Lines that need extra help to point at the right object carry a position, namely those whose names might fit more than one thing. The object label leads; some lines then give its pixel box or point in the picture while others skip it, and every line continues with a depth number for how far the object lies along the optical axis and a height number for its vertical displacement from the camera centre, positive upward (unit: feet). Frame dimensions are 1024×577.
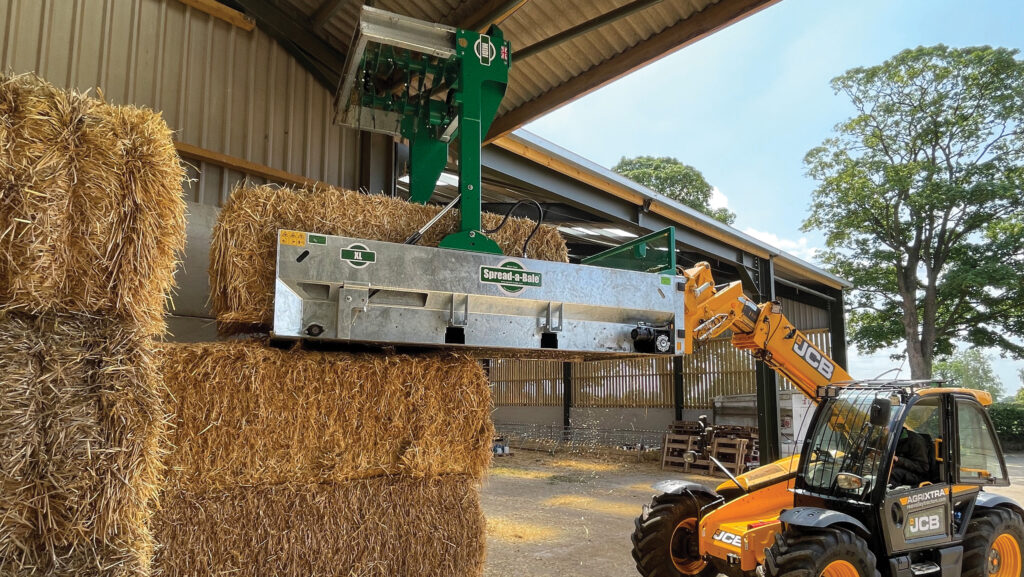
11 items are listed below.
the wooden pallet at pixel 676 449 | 50.95 -6.14
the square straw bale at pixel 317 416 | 11.80 -0.87
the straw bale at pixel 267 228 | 11.95 +2.85
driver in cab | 16.66 -2.34
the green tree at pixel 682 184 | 108.88 +32.56
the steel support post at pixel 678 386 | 60.75 -1.29
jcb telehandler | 14.65 -3.39
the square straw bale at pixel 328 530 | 11.83 -3.13
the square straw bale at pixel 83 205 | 8.79 +2.41
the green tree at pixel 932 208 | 68.90 +18.91
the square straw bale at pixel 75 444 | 8.55 -1.01
